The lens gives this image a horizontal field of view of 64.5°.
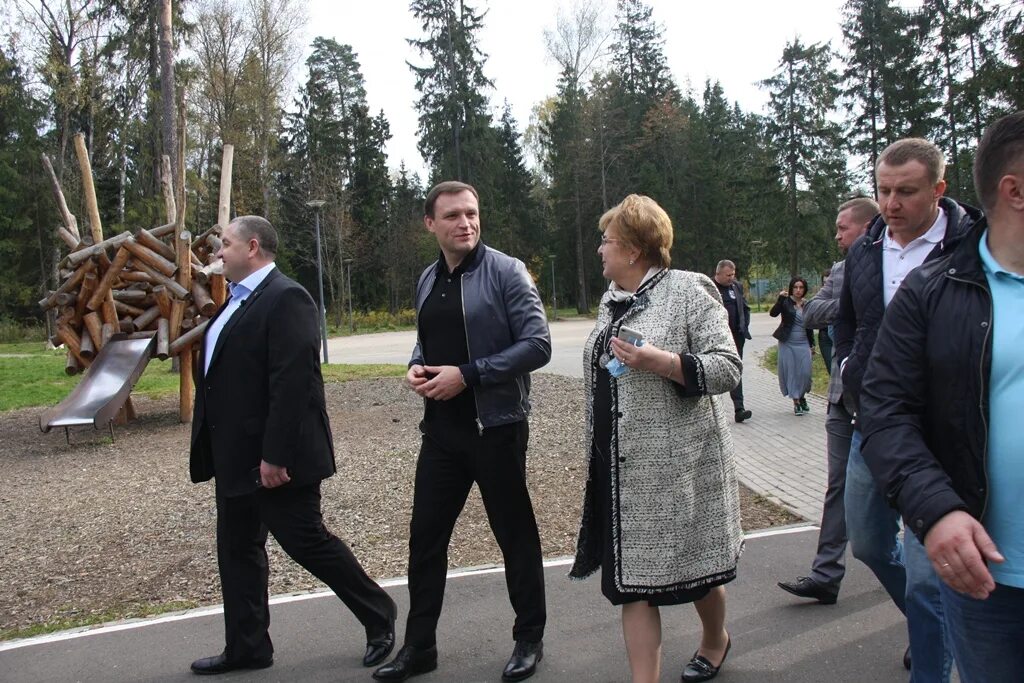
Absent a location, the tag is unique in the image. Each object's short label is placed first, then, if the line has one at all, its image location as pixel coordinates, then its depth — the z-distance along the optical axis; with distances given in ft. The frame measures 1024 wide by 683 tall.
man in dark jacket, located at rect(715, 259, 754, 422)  32.65
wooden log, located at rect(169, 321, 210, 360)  35.83
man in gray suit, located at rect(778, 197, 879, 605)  12.46
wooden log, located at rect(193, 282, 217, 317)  36.24
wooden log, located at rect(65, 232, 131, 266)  34.47
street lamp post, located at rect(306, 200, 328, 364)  77.88
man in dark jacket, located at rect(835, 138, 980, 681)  9.87
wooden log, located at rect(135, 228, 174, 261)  36.70
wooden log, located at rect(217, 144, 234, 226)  39.81
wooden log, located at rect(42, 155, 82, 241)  39.64
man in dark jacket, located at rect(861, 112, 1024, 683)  5.78
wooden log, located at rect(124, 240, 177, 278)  35.73
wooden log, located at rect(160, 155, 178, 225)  46.85
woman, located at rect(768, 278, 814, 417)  33.88
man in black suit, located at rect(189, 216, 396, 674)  11.21
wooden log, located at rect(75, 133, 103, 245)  38.24
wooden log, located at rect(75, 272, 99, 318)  35.22
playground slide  32.01
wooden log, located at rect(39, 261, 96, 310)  34.55
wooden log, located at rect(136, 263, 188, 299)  35.50
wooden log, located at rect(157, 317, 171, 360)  36.01
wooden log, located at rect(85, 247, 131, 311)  34.88
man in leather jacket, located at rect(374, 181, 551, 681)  11.27
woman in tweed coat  9.34
